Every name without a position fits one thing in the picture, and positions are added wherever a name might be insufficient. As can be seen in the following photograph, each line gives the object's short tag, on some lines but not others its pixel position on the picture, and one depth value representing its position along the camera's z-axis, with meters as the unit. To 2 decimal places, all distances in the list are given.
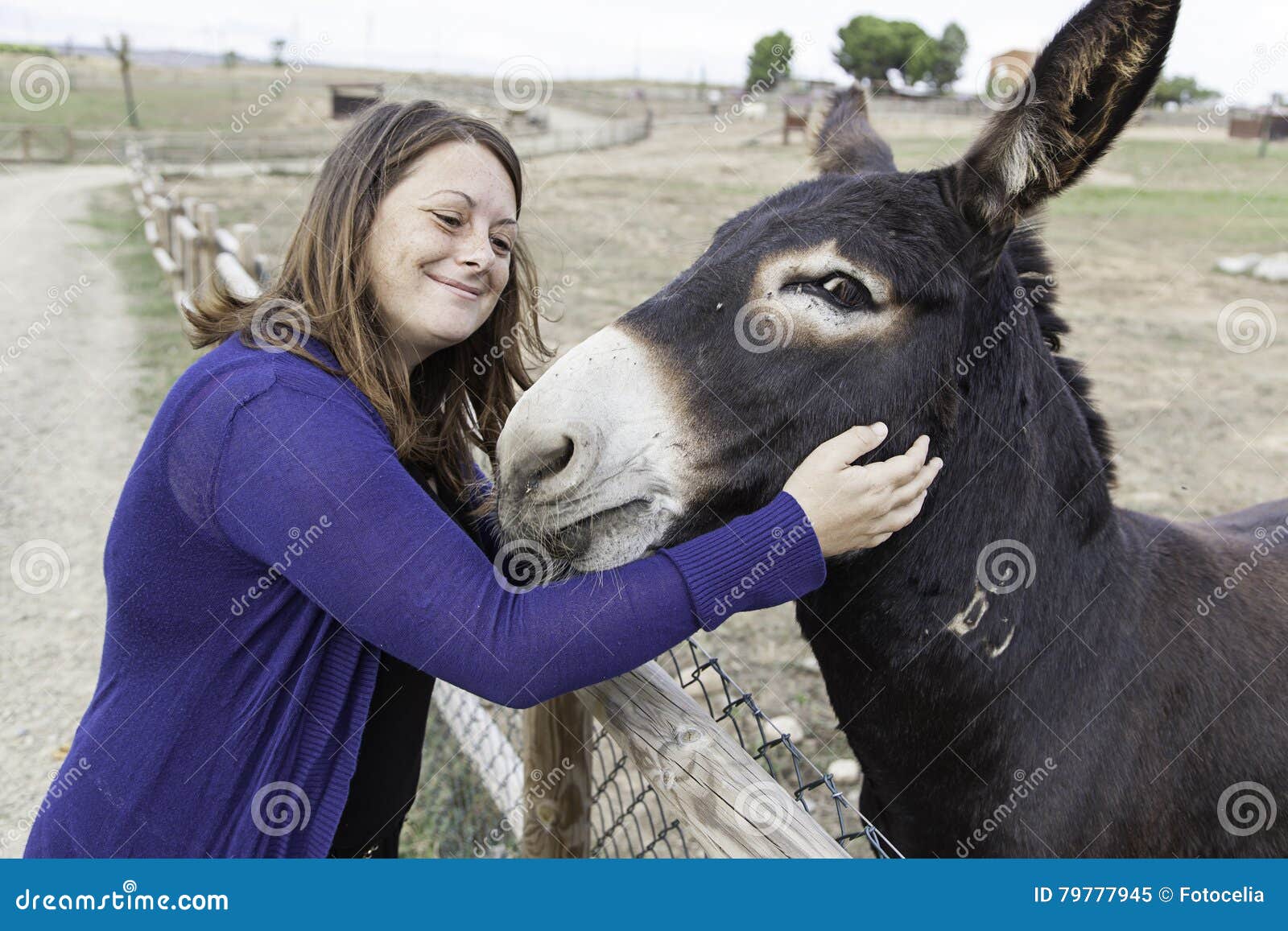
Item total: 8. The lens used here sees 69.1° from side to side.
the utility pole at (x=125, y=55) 31.57
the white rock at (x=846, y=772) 3.89
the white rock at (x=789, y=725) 4.14
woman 1.56
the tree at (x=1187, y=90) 54.31
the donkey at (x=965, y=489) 1.81
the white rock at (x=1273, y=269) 13.17
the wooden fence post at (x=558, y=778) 2.63
